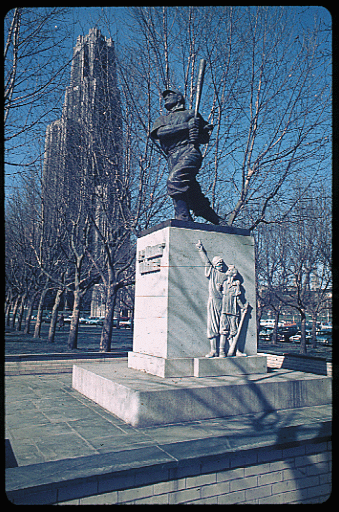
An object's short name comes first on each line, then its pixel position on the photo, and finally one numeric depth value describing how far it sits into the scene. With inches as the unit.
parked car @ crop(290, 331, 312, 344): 1409.9
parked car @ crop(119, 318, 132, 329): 2209.6
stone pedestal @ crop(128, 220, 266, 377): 230.4
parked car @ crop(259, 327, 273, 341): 1486.2
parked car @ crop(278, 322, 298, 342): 1425.0
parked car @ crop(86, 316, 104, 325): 2168.1
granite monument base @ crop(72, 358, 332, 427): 187.5
